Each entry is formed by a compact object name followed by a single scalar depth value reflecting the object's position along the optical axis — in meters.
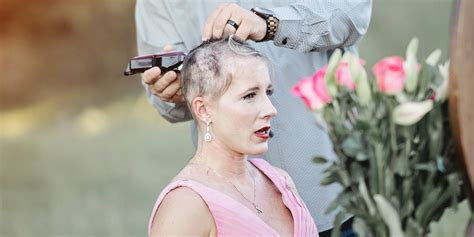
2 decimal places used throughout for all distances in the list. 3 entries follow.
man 5.46
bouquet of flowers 3.88
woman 4.83
